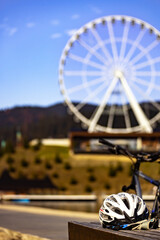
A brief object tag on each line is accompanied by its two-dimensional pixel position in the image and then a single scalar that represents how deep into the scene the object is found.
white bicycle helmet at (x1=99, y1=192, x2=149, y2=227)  4.53
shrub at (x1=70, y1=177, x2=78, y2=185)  64.52
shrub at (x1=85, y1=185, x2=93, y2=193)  60.94
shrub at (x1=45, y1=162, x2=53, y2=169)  70.99
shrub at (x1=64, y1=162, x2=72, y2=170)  69.06
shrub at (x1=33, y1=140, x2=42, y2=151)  85.44
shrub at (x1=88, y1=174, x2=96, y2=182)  65.25
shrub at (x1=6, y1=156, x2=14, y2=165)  74.31
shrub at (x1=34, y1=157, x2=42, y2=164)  73.62
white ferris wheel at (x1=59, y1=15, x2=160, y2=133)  55.41
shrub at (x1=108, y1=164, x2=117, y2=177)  65.88
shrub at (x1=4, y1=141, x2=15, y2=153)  79.28
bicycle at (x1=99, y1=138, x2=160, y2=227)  5.57
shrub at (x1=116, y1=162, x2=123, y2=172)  67.20
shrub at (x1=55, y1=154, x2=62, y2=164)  72.21
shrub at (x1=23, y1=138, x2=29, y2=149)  83.81
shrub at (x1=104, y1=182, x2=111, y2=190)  62.91
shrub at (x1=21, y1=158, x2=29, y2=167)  72.31
